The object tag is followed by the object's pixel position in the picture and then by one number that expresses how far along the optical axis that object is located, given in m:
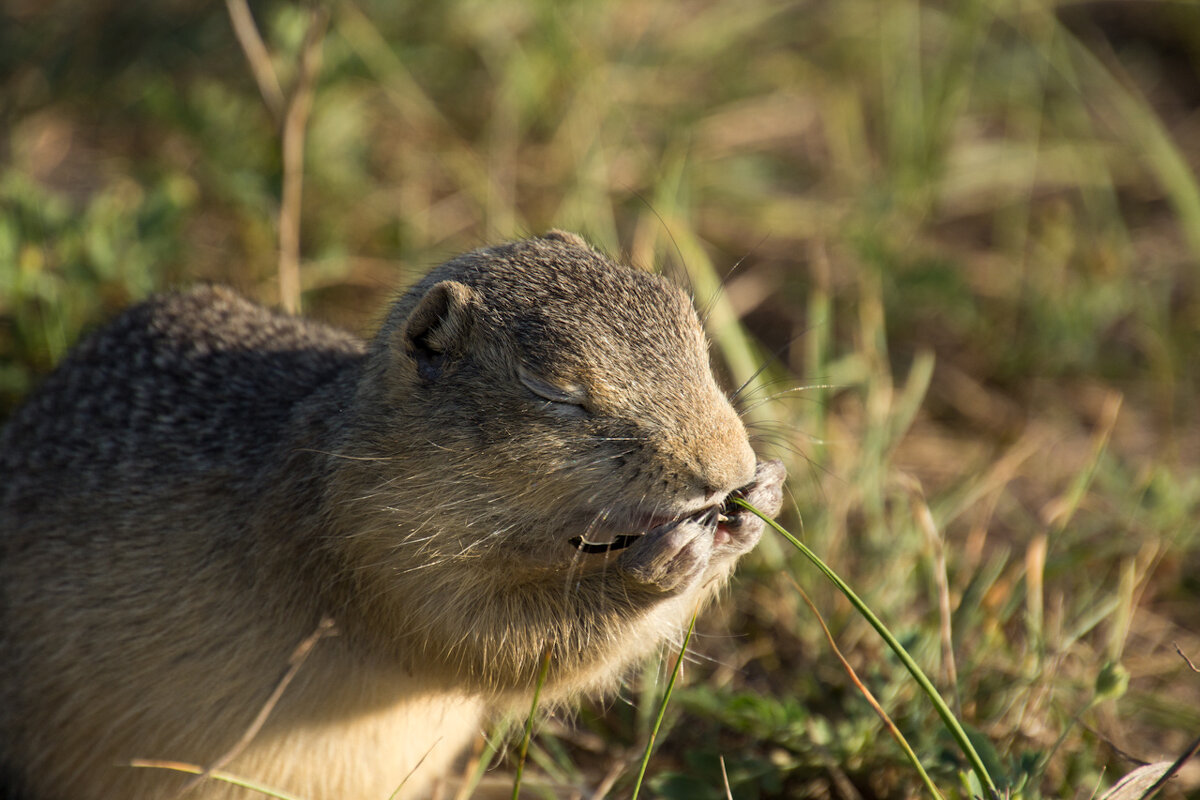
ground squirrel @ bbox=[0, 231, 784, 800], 5.86
